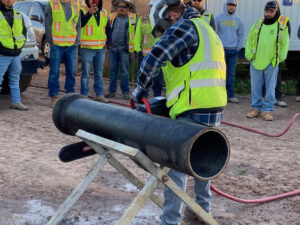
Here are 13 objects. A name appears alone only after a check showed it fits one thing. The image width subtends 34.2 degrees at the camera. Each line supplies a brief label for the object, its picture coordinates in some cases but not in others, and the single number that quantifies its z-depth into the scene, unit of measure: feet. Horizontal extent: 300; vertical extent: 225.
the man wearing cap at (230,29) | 29.45
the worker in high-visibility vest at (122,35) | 28.63
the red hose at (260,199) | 13.69
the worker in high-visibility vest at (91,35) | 26.81
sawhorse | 9.55
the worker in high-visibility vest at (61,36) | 24.80
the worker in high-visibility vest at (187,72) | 10.24
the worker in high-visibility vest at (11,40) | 22.79
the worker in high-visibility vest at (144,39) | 28.12
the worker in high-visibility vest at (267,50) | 24.81
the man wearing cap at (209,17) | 26.26
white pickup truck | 24.86
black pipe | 8.86
